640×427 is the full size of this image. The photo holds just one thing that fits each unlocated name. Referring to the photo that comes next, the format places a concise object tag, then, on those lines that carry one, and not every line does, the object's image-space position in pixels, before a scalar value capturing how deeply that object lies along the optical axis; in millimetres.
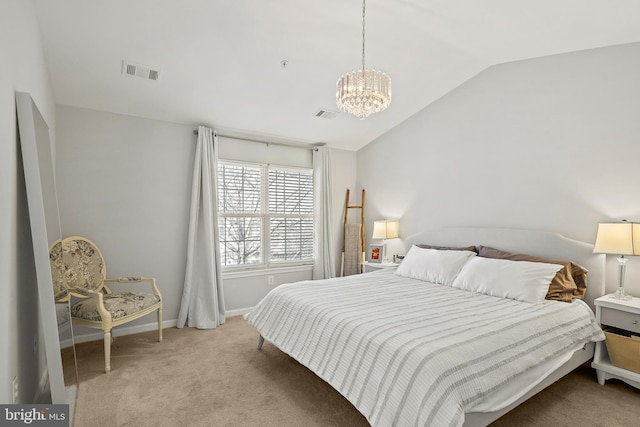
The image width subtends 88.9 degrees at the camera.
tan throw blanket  5008
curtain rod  4160
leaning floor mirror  1866
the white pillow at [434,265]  3234
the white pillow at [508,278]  2586
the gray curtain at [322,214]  4816
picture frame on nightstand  4523
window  4266
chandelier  2396
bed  1577
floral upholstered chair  2717
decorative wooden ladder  5049
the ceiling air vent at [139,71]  2844
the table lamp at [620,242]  2418
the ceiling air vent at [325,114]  3977
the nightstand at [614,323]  2336
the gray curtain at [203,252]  3789
